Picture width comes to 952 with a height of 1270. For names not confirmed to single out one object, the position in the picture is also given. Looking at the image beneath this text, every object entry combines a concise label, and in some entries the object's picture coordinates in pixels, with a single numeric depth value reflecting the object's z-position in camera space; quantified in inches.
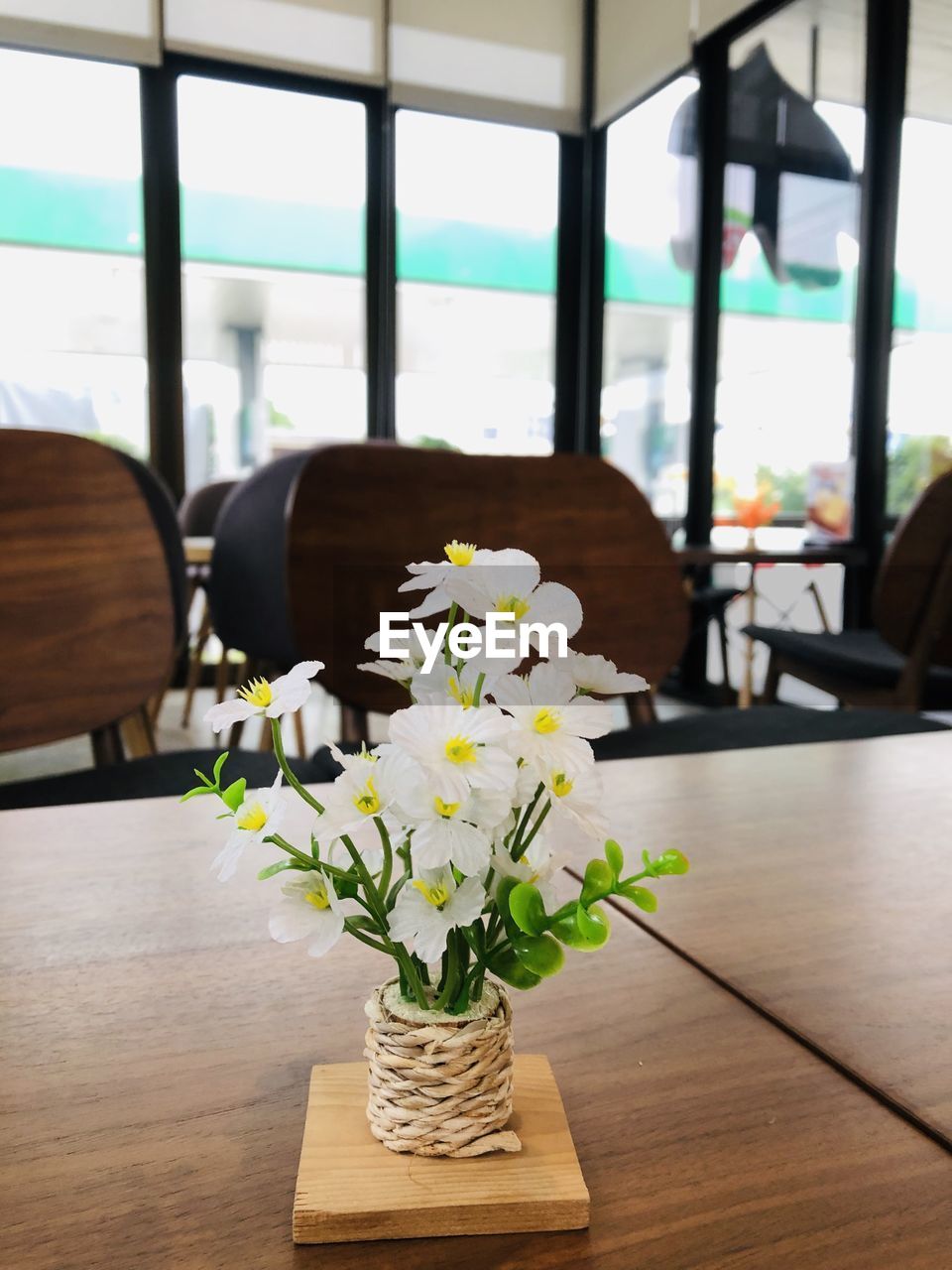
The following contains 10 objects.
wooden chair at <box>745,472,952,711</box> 83.2
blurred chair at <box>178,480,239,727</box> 160.7
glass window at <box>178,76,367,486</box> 184.9
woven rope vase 13.2
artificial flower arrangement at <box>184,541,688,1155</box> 12.0
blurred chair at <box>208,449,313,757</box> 87.1
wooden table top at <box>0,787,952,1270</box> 12.5
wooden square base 12.6
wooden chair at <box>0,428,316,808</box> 55.1
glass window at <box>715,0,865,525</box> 145.7
